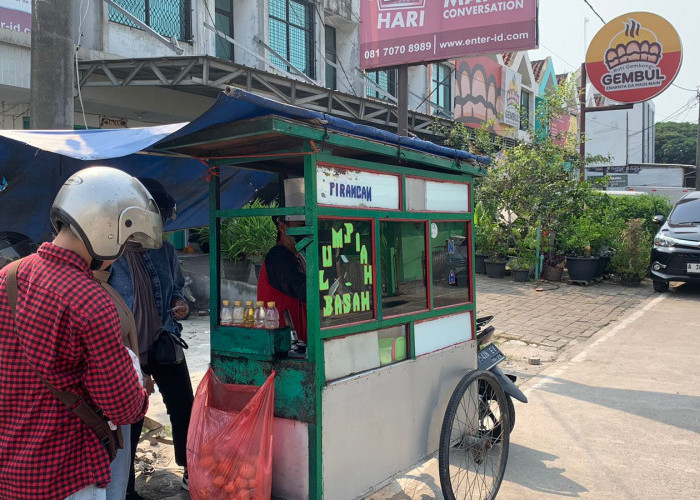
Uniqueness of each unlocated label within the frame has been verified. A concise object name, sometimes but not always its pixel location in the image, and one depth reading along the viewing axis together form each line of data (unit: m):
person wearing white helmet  1.81
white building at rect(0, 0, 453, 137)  9.42
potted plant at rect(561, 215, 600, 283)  12.06
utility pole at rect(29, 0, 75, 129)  4.10
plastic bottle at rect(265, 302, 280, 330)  3.12
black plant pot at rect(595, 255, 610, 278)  12.54
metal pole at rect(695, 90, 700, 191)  24.23
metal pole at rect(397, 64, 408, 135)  7.71
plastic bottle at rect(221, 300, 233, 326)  3.26
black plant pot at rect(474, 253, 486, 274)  13.05
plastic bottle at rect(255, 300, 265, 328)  3.15
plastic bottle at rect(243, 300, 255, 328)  3.18
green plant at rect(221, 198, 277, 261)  8.92
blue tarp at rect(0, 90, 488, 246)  2.68
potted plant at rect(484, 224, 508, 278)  12.72
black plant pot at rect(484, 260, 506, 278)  12.70
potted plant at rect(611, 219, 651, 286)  12.23
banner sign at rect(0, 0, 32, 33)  9.02
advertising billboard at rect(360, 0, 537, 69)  7.62
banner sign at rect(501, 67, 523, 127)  23.88
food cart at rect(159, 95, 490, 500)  2.81
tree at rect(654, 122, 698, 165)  62.06
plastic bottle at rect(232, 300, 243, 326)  3.23
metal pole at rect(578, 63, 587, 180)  12.98
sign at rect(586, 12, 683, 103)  13.91
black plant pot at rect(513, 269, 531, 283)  12.21
